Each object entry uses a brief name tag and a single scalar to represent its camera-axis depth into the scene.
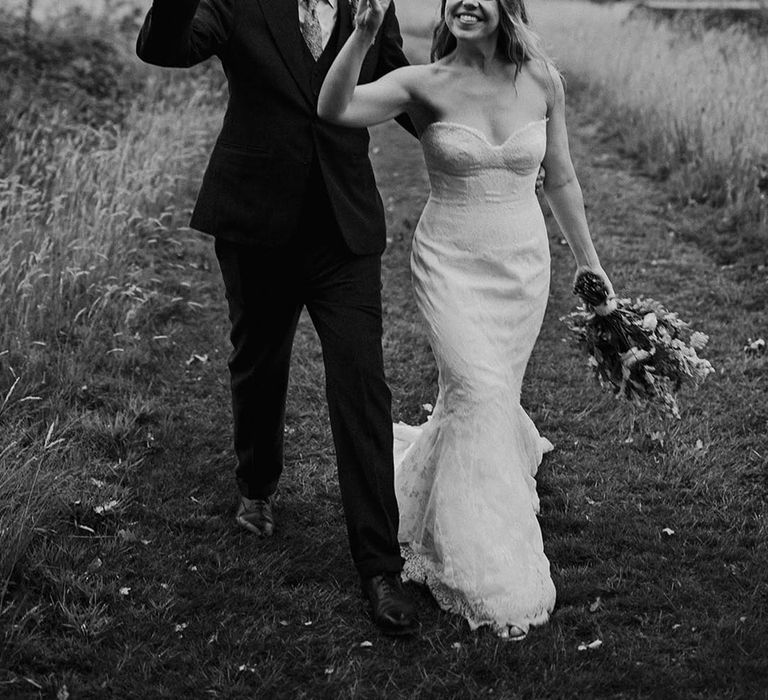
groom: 3.94
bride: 4.08
